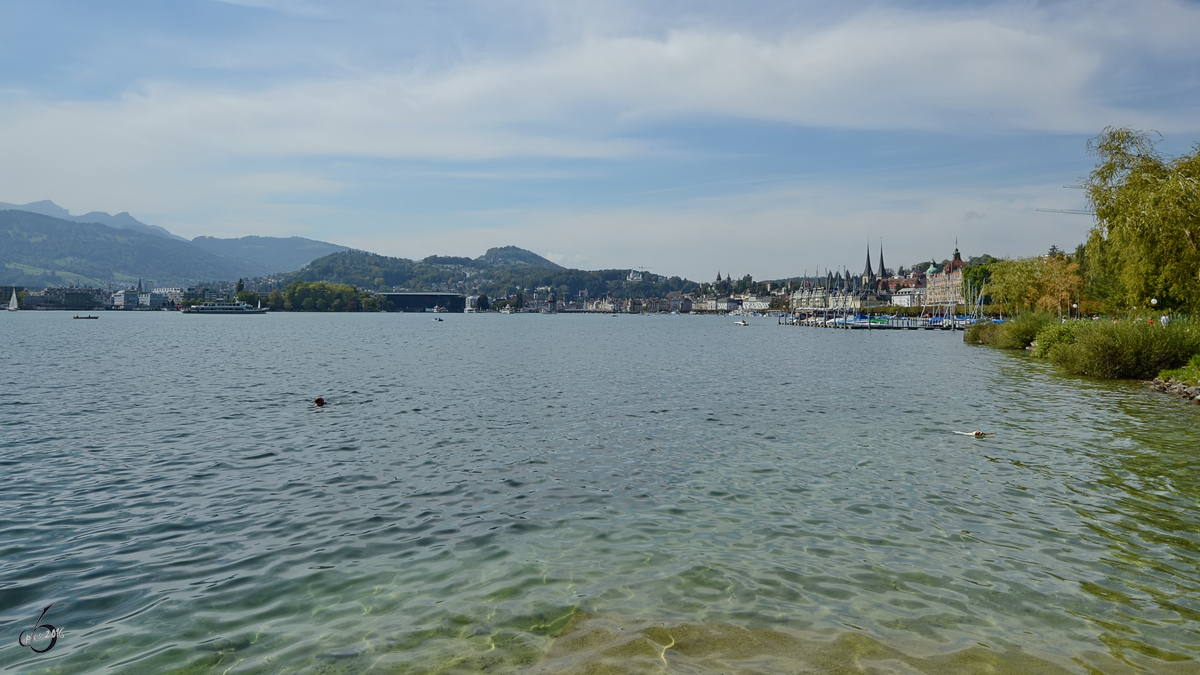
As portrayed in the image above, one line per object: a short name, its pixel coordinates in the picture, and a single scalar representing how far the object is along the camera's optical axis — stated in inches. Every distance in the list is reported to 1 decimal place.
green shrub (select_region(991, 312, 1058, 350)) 2792.8
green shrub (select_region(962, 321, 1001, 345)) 3329.0
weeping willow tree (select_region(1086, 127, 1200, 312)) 1299.2
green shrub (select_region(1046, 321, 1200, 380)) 1530.5
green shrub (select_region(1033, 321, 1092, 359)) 1942.3
